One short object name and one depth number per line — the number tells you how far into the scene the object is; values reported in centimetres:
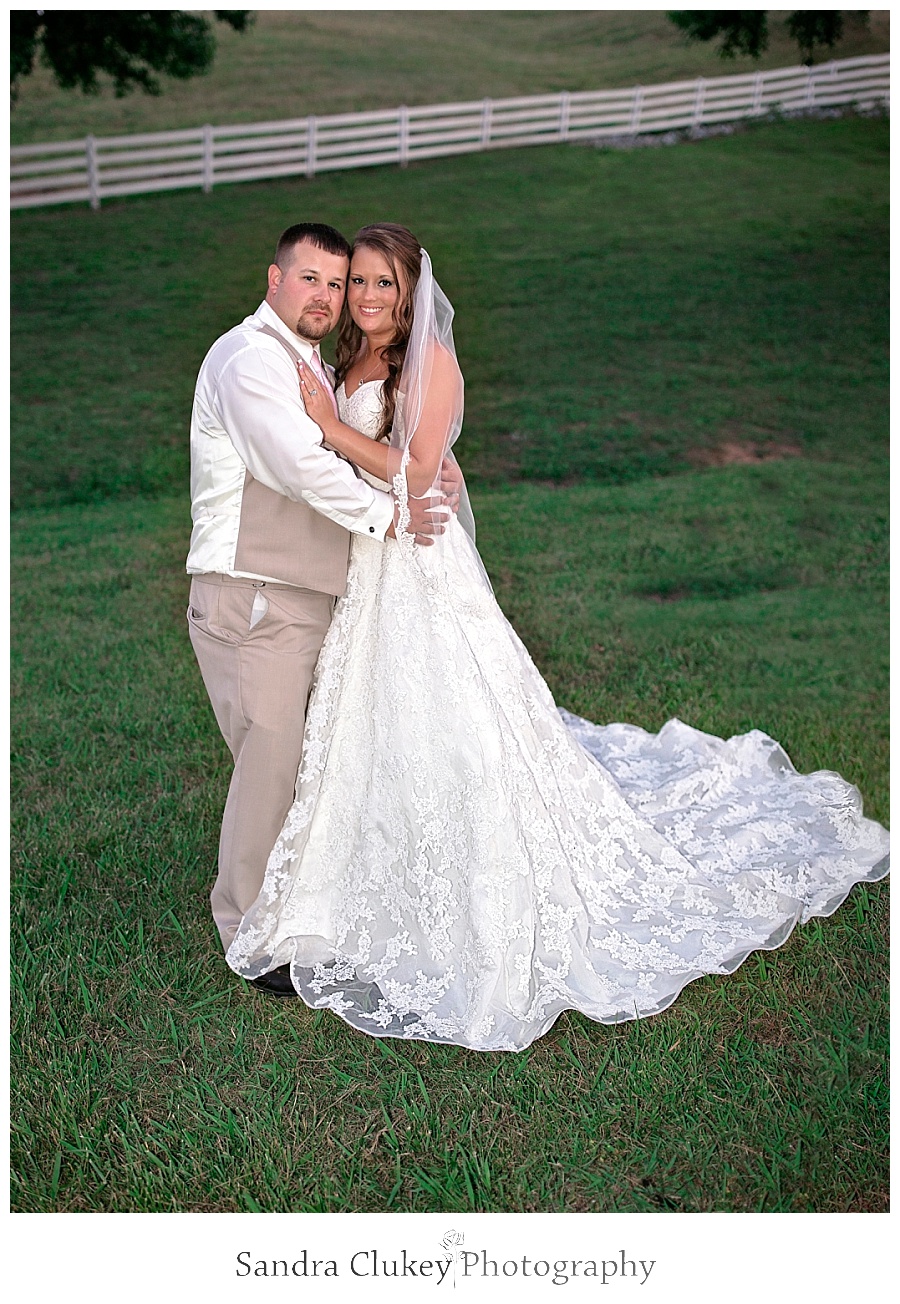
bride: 332
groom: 320
